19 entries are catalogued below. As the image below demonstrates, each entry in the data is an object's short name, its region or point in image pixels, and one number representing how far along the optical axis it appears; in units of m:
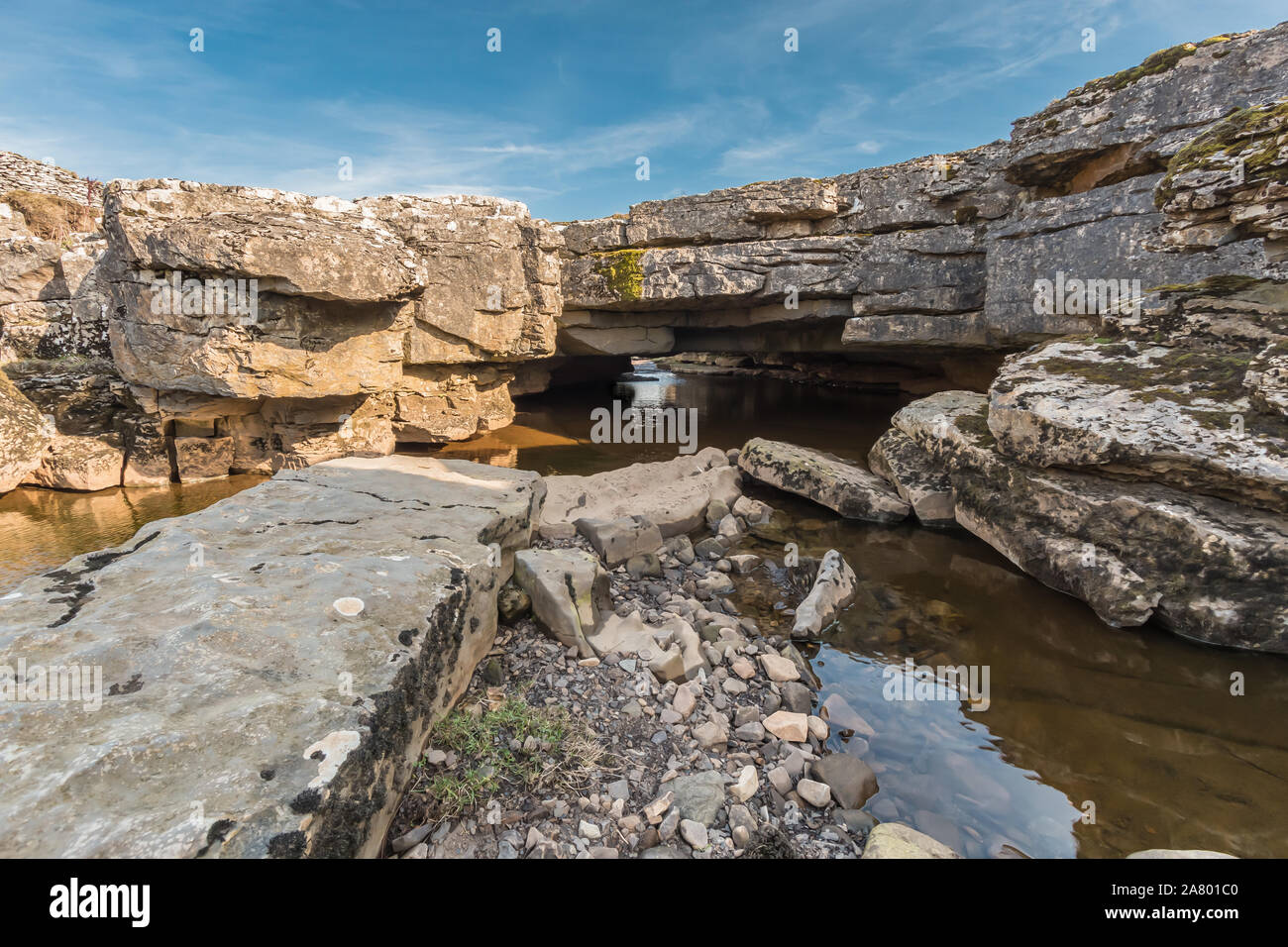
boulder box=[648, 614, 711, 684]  3.93
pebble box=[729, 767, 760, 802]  2.97
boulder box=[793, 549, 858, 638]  4.89
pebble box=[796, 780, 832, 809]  3.02
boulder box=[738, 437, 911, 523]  7.39
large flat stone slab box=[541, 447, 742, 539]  6.85
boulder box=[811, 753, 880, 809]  3.10
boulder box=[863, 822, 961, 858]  2.61
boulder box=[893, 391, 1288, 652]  4.35
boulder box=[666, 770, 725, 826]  2.82
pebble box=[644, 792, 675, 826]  2.80
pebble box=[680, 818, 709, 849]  2.66
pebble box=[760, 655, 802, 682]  4.08
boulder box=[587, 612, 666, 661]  4.18
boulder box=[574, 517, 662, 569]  5.79
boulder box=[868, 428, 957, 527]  7.12
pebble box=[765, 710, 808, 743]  3.46
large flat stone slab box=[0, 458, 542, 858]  1.78
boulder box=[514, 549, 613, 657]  4.16
